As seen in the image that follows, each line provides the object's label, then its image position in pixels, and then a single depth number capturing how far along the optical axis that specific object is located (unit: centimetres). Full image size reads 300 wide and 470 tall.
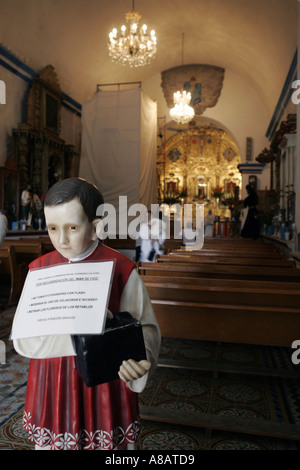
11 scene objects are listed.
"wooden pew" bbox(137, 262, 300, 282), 336
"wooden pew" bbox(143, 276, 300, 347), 262
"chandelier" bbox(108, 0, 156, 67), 833
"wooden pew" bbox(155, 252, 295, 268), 393
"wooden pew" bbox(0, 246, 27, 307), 496
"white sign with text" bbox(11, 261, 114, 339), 101
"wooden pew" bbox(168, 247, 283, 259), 486
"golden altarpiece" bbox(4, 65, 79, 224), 860
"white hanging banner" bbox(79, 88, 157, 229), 1115
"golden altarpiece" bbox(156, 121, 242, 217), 2116
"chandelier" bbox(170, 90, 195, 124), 1243
